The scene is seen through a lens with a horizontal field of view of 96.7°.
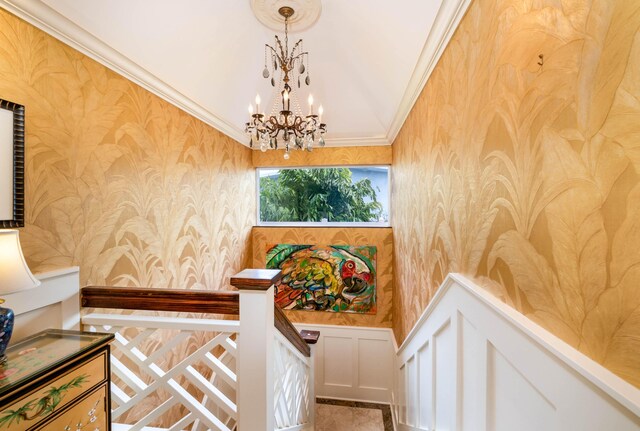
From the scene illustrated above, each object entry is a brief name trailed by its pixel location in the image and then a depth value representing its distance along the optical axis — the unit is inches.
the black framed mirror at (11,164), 46.6
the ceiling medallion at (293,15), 80.4
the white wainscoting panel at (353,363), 146.0
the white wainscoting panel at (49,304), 49.3
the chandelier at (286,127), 75.6
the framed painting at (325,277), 149.6
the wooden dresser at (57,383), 33.1
